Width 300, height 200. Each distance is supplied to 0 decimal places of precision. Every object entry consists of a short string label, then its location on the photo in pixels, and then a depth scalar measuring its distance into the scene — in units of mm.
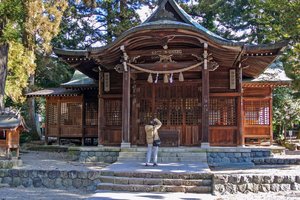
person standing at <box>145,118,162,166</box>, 11852
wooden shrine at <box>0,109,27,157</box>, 12781
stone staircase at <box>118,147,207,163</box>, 12922
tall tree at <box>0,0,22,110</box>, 15430
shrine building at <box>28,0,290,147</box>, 13680
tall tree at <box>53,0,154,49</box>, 27531
